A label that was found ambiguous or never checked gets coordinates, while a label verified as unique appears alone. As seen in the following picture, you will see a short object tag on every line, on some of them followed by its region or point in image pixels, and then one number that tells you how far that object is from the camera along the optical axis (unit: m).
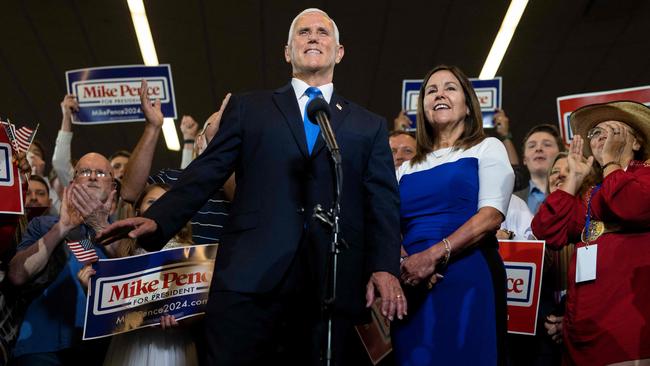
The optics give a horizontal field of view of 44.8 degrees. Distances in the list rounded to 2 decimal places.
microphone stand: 2.17
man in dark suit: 2.41
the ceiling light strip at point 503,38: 8.00
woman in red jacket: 3.06
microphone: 2.22
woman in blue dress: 2.77
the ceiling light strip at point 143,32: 8.04
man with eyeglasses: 3.43
